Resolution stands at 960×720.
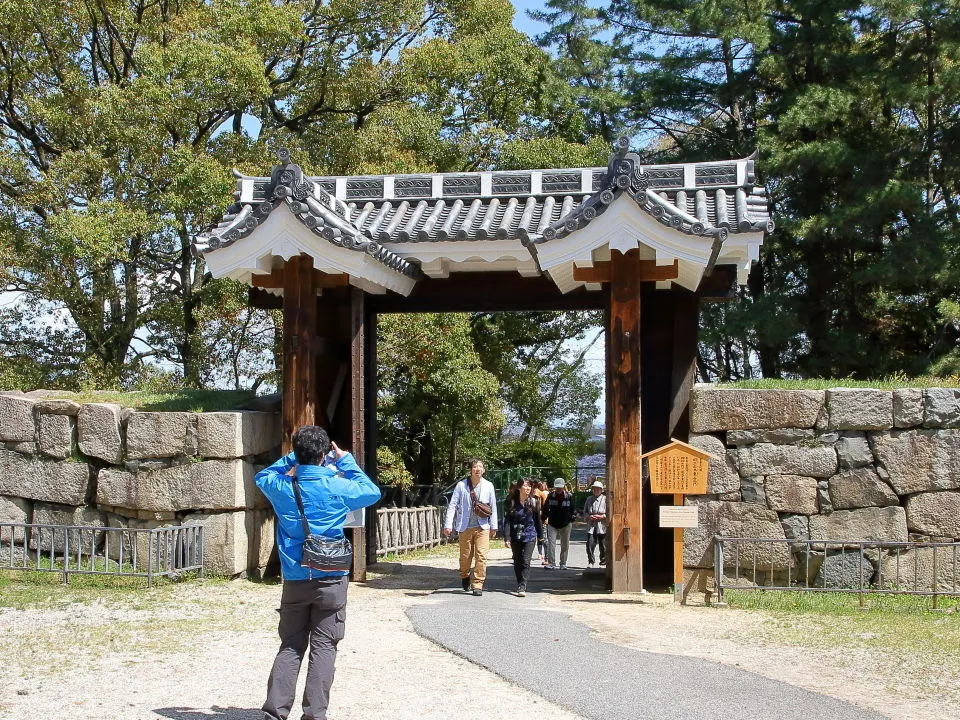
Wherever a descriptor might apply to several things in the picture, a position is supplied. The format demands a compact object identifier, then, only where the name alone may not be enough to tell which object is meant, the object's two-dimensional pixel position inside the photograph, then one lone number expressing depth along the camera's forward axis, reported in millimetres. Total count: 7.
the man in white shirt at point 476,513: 10180
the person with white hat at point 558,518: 13641
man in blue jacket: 5211
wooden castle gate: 9727
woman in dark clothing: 10438
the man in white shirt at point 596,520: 12984
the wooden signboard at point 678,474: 9484
